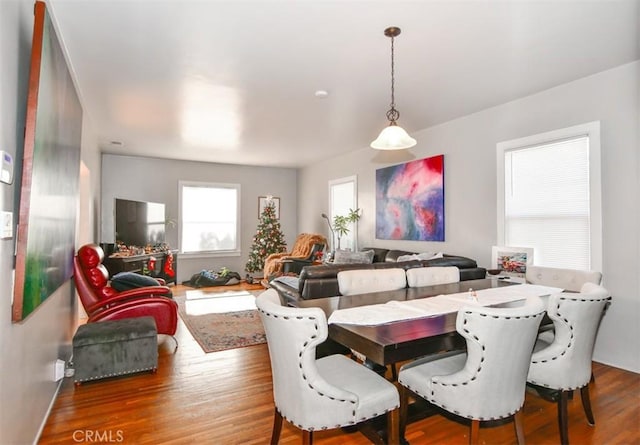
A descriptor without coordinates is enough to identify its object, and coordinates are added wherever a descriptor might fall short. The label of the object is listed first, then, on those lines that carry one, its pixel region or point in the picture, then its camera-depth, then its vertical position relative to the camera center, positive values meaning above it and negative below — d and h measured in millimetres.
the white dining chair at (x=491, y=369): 1611 -649
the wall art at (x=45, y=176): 1630 +306
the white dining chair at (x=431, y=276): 2941 -376
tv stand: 5066 -548
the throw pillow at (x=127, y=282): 3955 -595
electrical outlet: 2725 -1114
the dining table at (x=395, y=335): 1562 -486
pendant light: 2771 +729
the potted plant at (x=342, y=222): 6602 +181
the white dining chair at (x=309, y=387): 1585 -753
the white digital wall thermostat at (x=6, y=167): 1439 +260
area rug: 3879 -1204
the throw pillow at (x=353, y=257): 5414 -392
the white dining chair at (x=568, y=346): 1975 -659
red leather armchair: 3301 -672
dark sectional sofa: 3232 -432
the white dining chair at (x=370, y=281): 2686 -381
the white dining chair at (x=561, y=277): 2784 -369
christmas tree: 7832 -228
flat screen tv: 5656 +124
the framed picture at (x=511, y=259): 3812 -292
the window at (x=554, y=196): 3334 +385
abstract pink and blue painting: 4949 +477
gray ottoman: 2842 -988
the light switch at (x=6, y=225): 1477 +16
